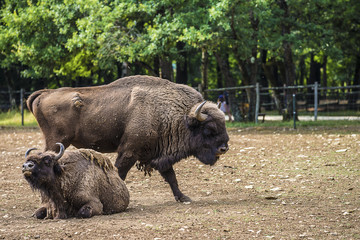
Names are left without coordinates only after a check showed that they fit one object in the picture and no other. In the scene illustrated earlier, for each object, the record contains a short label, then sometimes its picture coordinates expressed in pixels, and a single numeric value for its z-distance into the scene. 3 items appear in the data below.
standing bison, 17.77
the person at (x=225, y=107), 52.83
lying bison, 14.52
